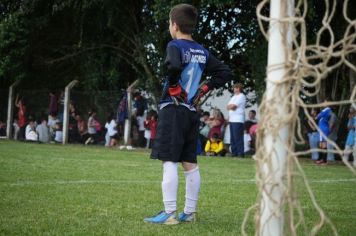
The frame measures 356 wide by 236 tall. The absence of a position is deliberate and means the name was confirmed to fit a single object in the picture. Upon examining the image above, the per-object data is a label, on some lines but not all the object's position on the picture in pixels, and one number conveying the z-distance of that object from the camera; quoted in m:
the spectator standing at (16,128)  26.47
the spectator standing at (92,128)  24.91
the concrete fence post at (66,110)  24.77
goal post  3.03
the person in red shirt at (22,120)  26.00
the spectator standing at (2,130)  27.48
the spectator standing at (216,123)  19.80
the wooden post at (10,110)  26.95
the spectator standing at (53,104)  25.34
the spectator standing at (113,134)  23.78
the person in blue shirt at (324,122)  16.18
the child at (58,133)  25.14
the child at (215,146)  18.77
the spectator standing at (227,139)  20.48
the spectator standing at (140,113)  23.20
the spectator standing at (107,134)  24.14
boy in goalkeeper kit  5.58
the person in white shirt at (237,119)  17.39
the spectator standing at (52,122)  25.37
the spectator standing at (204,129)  20.53
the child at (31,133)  24.75
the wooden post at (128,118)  22.98
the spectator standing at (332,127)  17.55
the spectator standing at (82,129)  25.28
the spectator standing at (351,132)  16.70
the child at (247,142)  20.36
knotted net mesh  2.94
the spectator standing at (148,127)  22.23
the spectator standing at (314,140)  17.66
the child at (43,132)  25.59
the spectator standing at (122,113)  23.17
